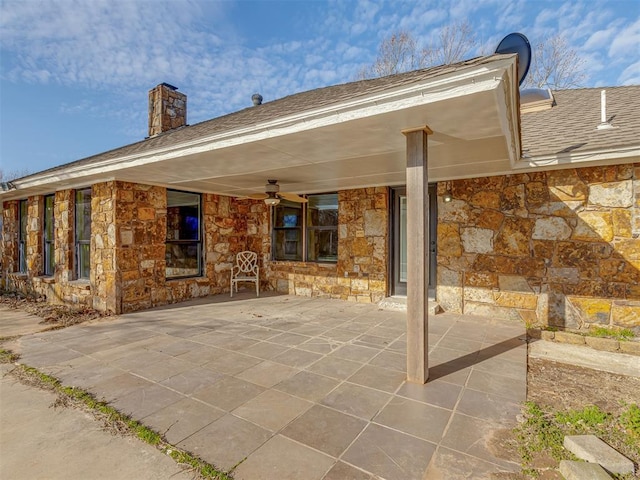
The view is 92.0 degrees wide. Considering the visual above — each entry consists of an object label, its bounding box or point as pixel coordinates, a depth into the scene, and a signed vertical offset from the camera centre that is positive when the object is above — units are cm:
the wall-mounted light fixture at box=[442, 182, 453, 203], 520 +74
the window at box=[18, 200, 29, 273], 792 +8
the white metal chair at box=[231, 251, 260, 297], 726 -60
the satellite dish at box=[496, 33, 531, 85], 579 +368
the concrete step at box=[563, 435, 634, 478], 167 -123
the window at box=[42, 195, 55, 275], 708 +11
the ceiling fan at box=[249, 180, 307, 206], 533 +83
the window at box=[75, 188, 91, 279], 600 +17
